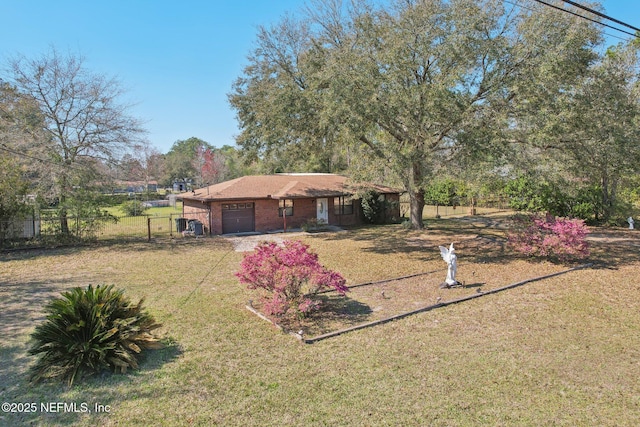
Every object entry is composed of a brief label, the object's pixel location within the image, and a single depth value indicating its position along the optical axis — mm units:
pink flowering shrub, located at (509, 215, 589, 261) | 11734
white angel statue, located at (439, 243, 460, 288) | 9531
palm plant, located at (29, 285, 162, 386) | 5293
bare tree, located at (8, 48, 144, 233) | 16219
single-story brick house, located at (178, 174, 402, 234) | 20406
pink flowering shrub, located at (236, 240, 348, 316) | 7406
